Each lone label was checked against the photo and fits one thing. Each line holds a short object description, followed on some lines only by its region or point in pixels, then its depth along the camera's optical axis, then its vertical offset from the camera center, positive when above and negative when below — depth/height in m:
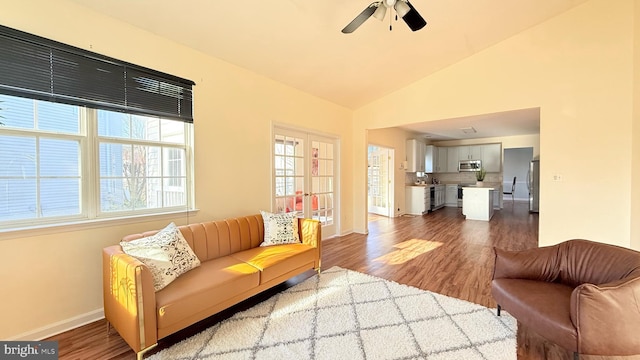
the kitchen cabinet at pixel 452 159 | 9.09 +0.57
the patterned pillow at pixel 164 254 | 1.98 -0.63
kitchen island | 6.69 -0.74
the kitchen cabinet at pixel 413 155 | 7.86 +0.61
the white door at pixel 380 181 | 7.38 -0.17
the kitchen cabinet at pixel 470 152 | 8.61 +0.76
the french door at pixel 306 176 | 4.11 -0.01
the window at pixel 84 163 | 1.99 +0.12
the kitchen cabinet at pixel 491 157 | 8.29 +0.57
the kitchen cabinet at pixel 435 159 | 8.88 +0.55
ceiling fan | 2.09 +1.36
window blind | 1.90 +0.84
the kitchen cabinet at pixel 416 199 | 7.77 -0.75
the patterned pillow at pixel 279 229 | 3.13 -0.66
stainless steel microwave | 8.55 +0.33
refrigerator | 7.76 -0.39
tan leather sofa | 1.74 -0.86
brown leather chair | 1.50 -0.83
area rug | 1.83 -1.25
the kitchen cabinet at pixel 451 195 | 9.37 -0.75
